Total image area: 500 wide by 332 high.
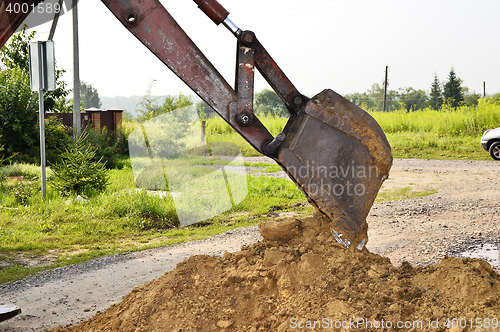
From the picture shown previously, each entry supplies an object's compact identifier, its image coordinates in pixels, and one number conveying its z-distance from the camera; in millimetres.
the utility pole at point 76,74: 13047
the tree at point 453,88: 53281
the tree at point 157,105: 11463
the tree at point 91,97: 96375
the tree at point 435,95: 56222
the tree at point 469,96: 56503
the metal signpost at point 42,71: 8383
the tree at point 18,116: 13289
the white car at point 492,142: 14020
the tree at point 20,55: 17845
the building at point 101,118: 17281
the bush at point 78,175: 9070
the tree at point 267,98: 46391
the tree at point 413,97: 61894
